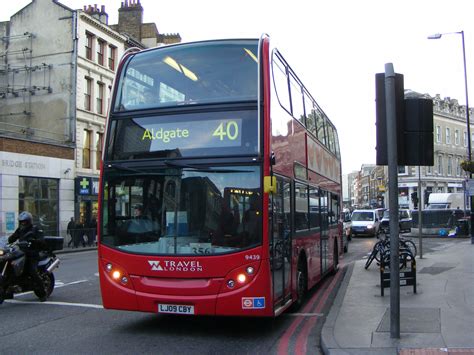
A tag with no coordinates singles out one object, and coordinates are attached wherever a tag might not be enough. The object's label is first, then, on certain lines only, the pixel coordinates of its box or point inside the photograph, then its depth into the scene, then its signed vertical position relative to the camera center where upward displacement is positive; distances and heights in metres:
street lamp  23.50 +6.57
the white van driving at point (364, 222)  32.69 -1.28
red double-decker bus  6.60 +0.28
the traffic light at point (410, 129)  6.38 +0.93
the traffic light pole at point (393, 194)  6.28 +0.11
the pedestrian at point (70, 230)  27.06 -1.24
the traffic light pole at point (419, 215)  15.05 -0.55
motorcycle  9.00 -1.14
